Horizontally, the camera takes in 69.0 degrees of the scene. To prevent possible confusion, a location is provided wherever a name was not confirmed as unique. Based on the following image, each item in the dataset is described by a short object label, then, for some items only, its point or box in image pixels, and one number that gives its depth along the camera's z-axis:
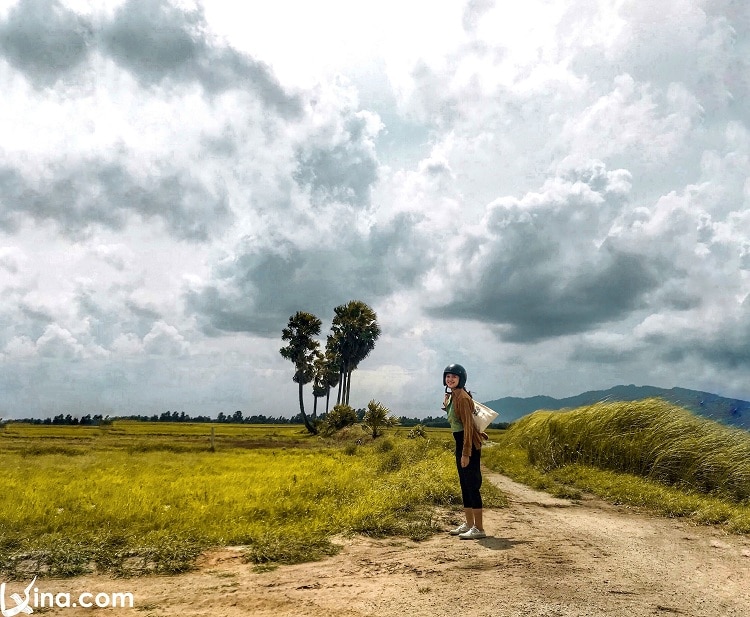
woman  7.78
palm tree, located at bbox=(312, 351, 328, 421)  65.19
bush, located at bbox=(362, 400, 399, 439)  39.12
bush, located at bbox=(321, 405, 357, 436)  47.91
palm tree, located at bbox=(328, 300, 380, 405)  66.38
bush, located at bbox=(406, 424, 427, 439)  36.66
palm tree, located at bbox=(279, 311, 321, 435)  64.06
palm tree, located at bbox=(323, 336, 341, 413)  67.69
